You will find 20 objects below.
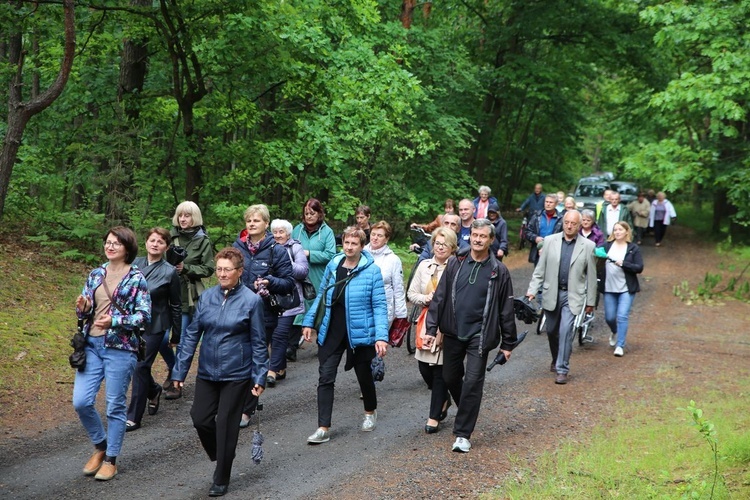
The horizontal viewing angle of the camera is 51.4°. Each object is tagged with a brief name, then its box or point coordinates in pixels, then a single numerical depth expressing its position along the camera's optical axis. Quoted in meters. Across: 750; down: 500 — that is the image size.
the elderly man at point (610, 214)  15.64
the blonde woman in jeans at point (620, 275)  11.34
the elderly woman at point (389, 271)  8.07
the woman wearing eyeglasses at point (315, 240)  9.53
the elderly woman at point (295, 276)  8.69
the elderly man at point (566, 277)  9.66
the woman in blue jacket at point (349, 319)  7.11
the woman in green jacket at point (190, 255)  8.02
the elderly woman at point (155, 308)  7.25
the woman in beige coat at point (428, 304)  7.48
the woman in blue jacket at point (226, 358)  5.85
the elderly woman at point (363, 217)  11.09
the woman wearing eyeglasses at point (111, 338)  6.05
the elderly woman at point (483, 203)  14.48
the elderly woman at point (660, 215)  27.17
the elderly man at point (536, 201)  21.53
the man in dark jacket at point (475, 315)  6.93
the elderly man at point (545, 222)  13.73
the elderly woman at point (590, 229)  11.37
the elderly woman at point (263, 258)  7.93
